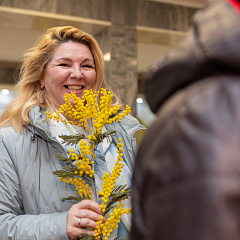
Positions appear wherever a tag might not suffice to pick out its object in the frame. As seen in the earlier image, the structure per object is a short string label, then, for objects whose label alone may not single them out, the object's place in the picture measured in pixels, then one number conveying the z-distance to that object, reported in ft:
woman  4.83
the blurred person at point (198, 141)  1.46
